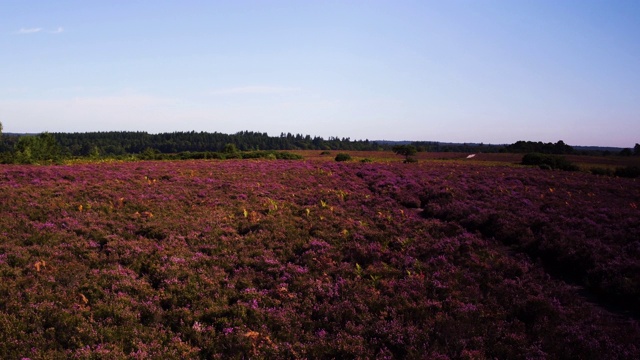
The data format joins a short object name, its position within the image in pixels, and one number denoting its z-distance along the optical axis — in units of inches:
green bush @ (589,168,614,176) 1566.2
